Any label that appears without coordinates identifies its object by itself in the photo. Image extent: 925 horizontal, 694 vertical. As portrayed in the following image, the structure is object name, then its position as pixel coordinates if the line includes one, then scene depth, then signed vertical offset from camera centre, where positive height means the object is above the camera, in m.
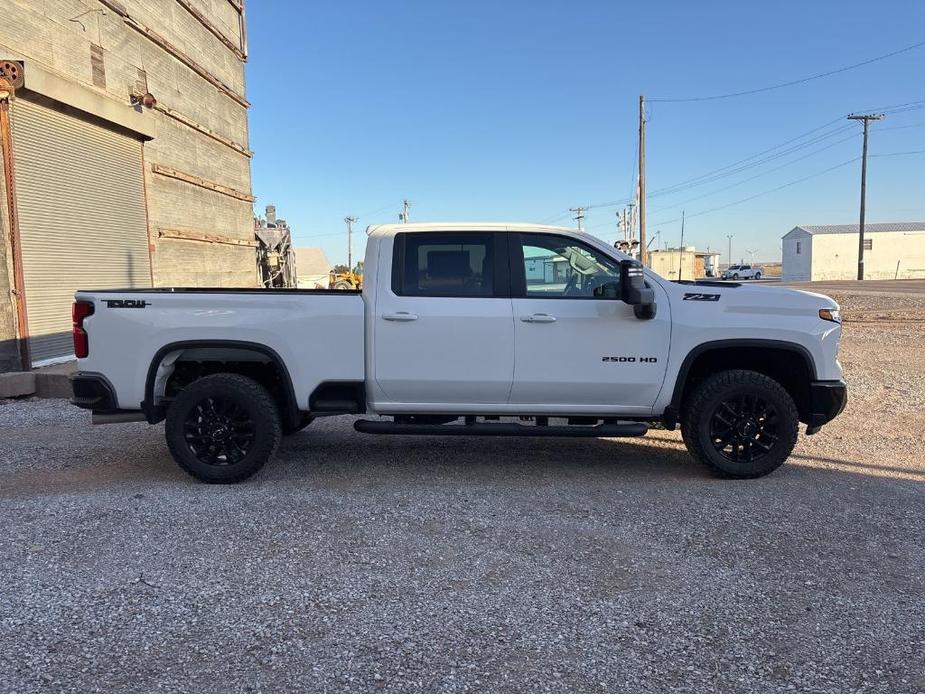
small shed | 45.66 +1.67
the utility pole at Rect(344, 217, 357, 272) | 82.00 +6.50
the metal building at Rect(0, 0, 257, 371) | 9.87 +2.47
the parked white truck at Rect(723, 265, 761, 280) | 67.44 +1.02
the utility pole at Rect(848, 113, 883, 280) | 51.56 +7.81
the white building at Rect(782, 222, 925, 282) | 66.69 +2.72
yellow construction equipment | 40.39 +0.46
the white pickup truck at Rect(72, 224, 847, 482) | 5.25 -0.49
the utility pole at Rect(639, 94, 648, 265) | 36.28 +6.35
